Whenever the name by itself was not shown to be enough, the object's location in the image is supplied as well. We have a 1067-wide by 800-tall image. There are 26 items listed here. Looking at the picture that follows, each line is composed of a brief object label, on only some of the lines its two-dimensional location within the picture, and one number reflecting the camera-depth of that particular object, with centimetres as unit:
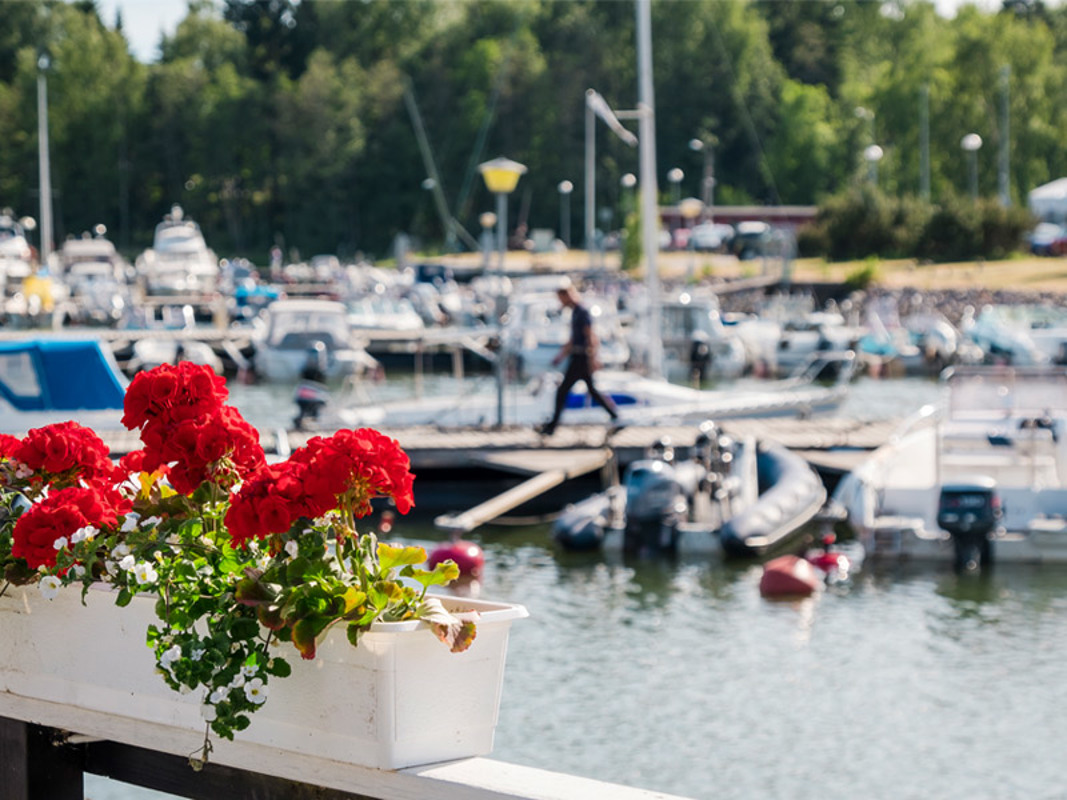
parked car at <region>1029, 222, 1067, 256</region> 6531
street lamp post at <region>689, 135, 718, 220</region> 8769
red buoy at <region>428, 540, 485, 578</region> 1722
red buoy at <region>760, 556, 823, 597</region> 1694
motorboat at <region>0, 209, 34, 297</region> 5859
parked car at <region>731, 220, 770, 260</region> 7409
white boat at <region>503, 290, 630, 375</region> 3688
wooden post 429
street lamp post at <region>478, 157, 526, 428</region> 2150
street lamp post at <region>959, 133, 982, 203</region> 5684
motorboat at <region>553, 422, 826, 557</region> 1814
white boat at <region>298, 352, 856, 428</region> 2372
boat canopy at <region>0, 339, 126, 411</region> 1931
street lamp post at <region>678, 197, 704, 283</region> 5781
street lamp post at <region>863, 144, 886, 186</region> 5322
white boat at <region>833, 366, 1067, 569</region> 1745
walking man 1955
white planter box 359
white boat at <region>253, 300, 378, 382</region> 4053
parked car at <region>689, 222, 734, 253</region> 7394
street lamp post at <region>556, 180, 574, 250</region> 8988
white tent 7375
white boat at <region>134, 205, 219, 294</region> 6091
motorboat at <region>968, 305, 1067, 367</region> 4088
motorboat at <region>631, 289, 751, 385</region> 3869
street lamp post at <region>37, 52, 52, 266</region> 6298
